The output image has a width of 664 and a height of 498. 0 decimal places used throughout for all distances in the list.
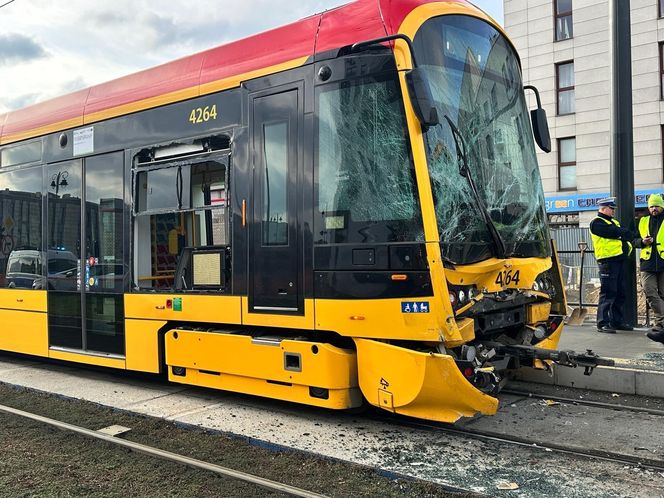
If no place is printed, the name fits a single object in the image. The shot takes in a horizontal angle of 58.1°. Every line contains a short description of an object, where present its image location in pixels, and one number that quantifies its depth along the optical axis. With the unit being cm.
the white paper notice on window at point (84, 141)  695
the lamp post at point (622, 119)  882
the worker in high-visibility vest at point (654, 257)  775
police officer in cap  813
